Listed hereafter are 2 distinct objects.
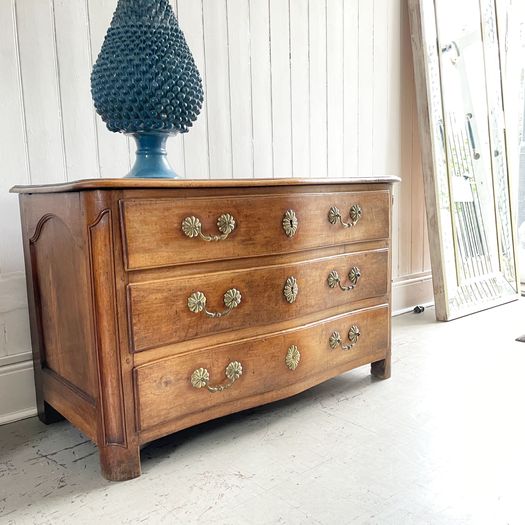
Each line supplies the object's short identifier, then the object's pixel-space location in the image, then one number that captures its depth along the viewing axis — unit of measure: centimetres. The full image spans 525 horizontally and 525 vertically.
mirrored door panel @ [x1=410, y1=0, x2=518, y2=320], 258
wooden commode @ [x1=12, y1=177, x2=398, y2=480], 118
